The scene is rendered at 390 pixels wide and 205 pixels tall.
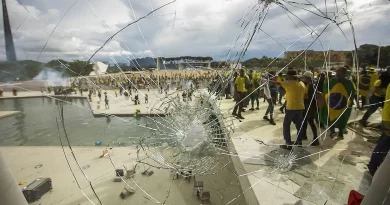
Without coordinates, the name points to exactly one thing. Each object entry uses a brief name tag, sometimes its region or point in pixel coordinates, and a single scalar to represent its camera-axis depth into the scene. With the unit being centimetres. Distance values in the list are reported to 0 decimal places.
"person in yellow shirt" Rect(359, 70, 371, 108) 283
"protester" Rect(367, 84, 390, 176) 211
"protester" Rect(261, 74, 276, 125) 476
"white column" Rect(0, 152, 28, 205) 136
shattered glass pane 220
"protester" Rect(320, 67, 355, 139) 316
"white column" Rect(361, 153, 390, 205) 110
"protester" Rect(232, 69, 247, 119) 500
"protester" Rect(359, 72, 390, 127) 273
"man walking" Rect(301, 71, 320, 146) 335
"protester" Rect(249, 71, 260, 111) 536
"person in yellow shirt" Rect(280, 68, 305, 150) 317
